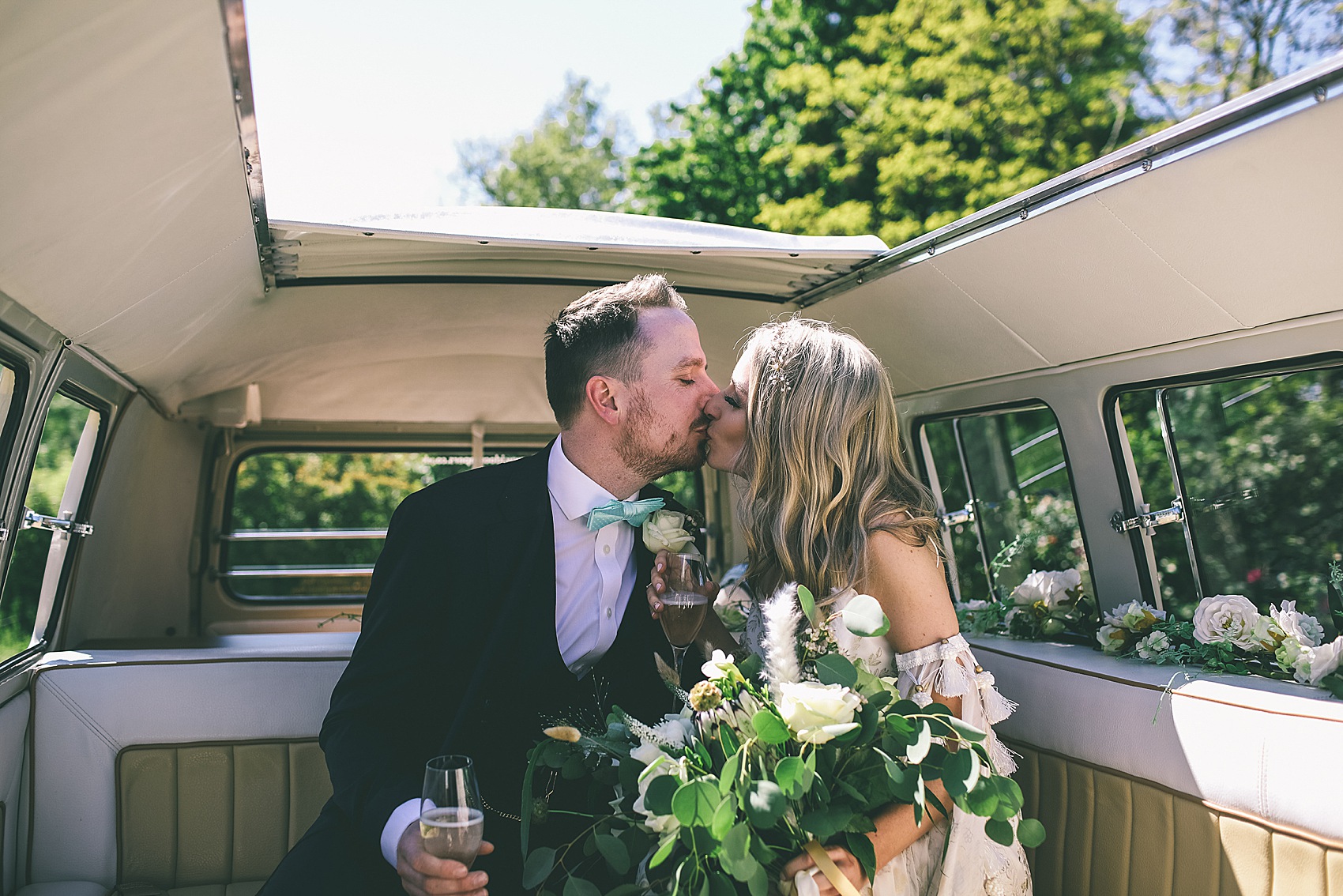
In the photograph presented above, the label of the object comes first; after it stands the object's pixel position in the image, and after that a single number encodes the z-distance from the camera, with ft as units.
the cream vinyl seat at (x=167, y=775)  9.95
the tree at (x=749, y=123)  39.83
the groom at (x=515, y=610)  7.75
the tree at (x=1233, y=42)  31.53
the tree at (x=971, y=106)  34.30
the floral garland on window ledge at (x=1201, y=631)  8.15
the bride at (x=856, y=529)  7.44
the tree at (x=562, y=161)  75.05
